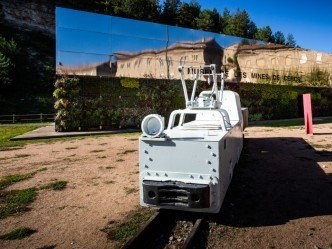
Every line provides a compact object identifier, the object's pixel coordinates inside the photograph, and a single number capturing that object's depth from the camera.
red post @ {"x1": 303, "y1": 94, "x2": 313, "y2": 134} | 13.71
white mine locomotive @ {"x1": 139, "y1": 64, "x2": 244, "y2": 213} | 4.43
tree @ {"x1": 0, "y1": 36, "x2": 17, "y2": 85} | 39.03
